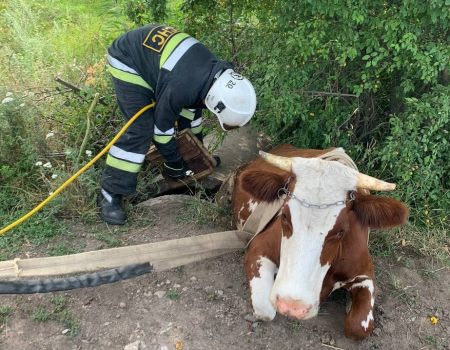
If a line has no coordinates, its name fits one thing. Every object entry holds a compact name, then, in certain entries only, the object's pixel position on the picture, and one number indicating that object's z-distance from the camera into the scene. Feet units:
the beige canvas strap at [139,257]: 10.16
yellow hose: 11.27
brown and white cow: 8.77
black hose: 9.59
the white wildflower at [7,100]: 14.35
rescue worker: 12.14
